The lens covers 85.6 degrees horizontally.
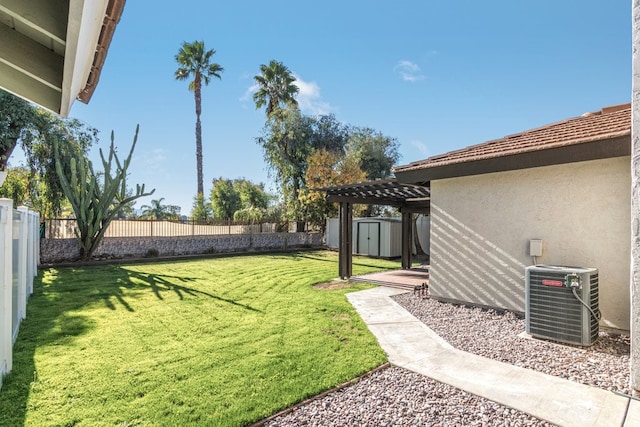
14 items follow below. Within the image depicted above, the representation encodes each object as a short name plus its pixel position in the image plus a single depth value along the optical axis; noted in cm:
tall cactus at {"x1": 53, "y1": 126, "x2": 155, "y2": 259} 1283
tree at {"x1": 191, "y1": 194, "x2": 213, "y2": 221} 2754
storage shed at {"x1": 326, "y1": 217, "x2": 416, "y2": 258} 1664
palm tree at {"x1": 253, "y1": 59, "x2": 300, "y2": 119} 2538
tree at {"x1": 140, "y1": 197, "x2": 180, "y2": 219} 2830
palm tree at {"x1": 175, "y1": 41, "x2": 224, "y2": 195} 2505
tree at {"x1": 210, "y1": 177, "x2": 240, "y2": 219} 3119
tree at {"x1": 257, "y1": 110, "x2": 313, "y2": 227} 2330
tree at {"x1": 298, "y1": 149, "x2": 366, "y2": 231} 2156
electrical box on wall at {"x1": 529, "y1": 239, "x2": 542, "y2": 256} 579
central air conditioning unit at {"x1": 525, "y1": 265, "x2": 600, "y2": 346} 454
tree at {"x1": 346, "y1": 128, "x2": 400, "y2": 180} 2436
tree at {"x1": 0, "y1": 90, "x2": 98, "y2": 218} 1332
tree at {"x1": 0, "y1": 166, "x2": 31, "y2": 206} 1485
